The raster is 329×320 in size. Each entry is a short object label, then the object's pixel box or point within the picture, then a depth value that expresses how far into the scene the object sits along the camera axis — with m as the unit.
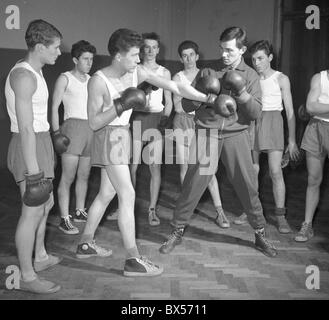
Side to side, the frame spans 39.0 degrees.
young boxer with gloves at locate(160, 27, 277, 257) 2.78
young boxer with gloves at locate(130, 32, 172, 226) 3.51
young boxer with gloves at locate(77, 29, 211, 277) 2.39
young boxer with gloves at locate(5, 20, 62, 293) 2.14
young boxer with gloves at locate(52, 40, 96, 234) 3.29
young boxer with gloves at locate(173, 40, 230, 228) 3.58
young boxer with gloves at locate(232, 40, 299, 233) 3.31
